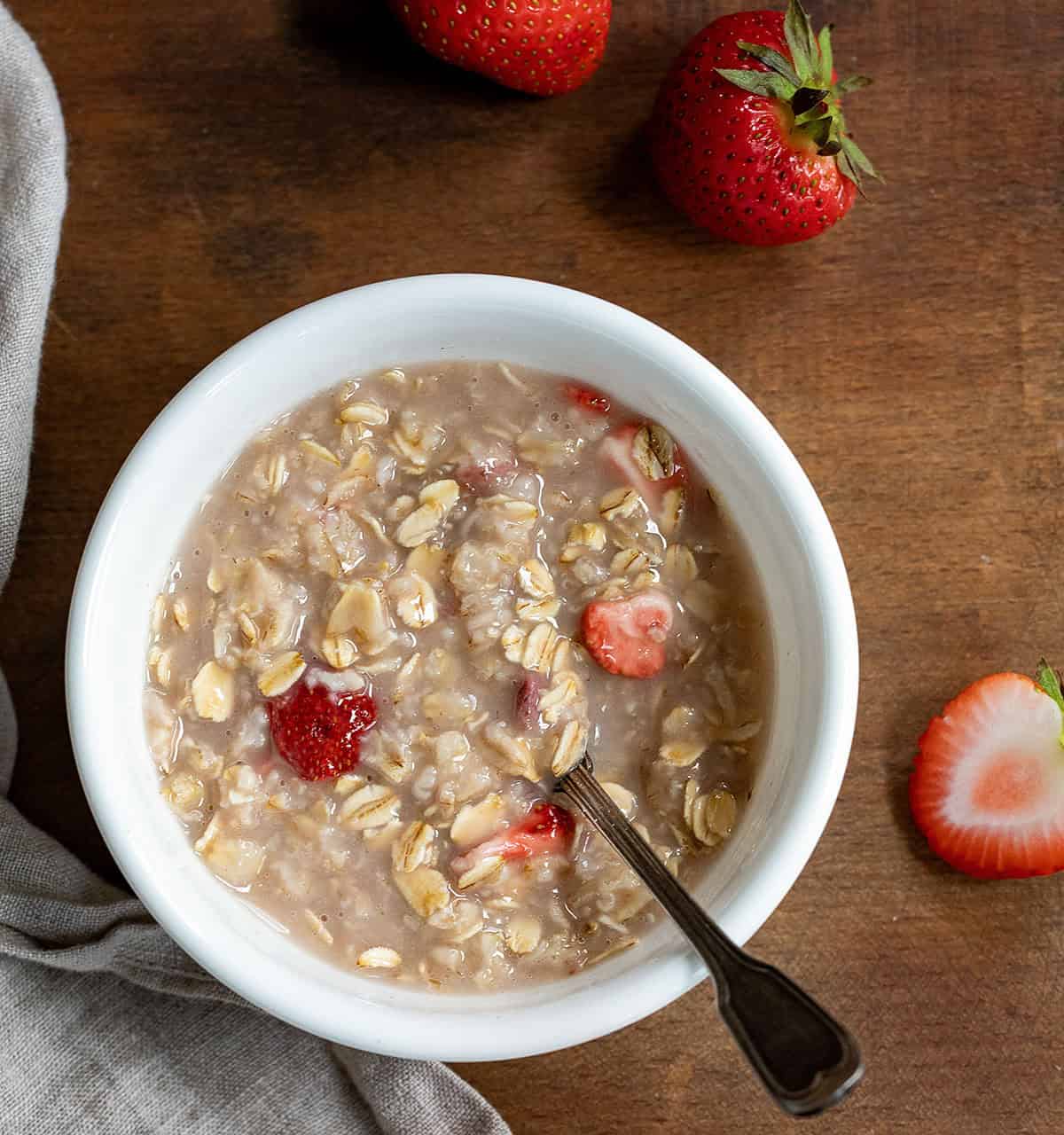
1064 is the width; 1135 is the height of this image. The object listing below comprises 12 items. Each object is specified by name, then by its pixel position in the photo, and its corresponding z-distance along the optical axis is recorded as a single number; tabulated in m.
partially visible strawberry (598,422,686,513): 0.60
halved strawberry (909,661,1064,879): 0.63
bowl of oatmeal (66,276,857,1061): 0.59
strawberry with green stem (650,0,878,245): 0.61
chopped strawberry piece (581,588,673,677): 0.59
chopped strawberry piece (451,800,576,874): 0.59
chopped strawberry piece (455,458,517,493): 0.60
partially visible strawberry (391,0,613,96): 0.61
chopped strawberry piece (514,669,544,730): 0.59
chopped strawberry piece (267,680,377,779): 0.59
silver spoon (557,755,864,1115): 0.54
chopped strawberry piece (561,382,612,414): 0.60
